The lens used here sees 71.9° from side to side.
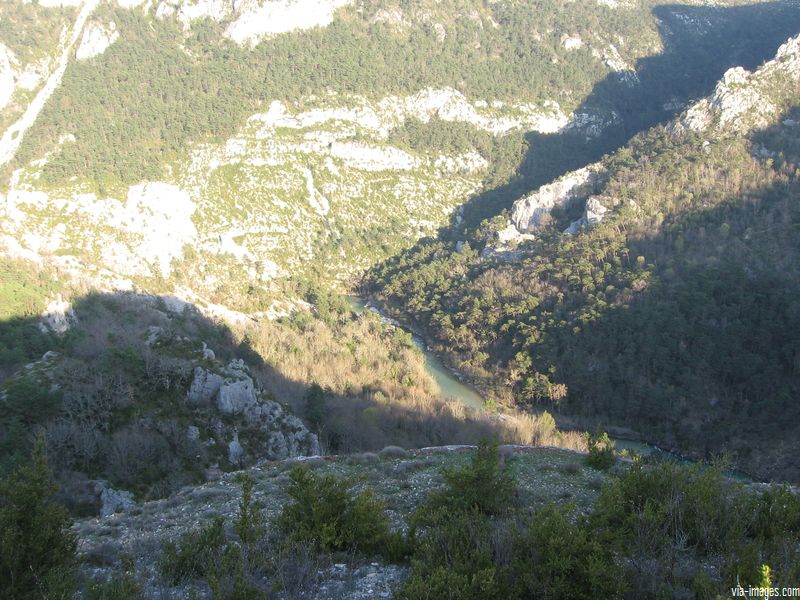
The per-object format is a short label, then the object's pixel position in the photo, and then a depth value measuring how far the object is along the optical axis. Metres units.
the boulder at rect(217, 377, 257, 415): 33.22
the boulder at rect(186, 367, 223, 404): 32.44
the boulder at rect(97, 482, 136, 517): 22.03
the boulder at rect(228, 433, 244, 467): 30.22
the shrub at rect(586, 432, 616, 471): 20.09
